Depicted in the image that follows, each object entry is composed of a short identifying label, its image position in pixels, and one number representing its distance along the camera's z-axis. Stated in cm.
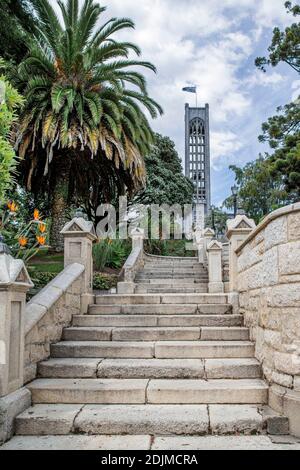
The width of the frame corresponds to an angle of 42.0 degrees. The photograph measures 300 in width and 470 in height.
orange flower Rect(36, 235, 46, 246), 557
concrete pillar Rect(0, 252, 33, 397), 398
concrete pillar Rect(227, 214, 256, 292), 703
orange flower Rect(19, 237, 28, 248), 530
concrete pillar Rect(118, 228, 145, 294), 955
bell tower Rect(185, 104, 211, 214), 8106
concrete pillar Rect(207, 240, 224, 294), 1033
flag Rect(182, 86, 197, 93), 6259
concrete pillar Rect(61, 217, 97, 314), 710
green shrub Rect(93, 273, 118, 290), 1008
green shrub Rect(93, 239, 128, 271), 1159
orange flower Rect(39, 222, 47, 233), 572
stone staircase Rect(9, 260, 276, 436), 395
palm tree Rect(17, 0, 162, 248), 1114
